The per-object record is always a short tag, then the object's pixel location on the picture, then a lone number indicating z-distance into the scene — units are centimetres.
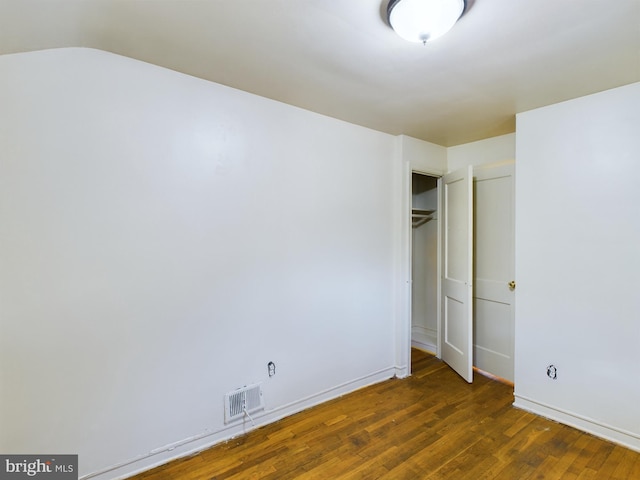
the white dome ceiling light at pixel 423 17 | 128
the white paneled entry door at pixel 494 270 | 302
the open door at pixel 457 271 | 301
